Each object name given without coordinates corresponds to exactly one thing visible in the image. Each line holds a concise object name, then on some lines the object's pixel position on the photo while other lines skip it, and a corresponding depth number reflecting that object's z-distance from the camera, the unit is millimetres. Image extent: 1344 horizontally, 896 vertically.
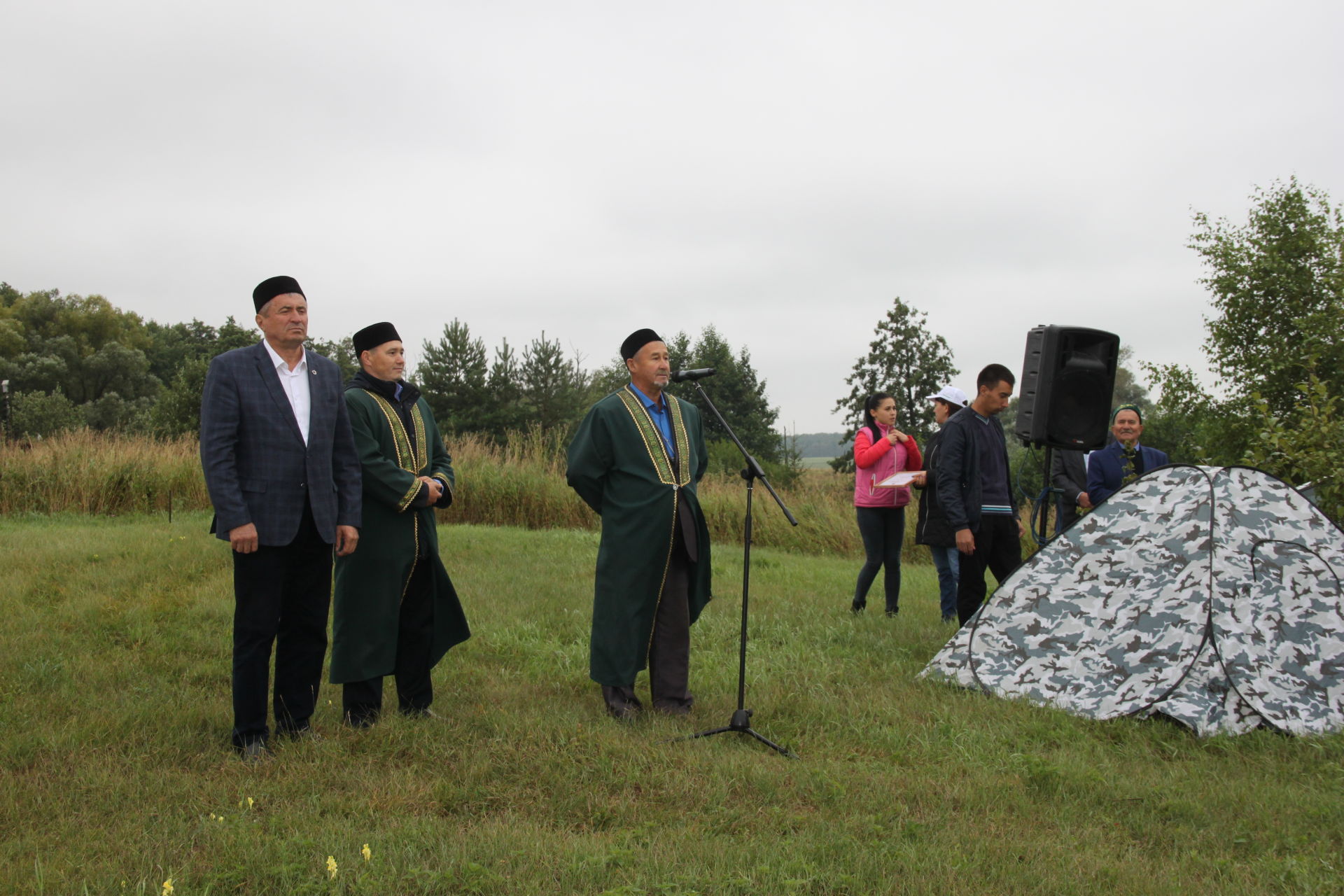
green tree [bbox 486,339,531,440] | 49188
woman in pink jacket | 7789
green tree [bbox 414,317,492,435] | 49156
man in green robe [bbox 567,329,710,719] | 4789
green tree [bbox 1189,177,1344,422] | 32188
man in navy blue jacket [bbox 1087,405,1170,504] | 7594
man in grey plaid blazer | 3986
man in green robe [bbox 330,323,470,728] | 4469
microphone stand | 4309
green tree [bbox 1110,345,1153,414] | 71000
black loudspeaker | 6492
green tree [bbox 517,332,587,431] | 48531
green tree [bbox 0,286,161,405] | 51569
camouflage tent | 4762
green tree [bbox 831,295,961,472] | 48844
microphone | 4267
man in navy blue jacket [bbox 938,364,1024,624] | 6492
